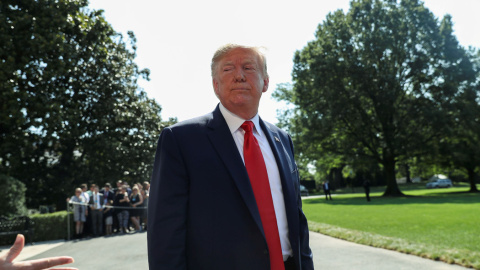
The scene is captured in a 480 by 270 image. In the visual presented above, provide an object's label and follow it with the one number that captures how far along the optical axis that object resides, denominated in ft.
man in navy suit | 7.23
